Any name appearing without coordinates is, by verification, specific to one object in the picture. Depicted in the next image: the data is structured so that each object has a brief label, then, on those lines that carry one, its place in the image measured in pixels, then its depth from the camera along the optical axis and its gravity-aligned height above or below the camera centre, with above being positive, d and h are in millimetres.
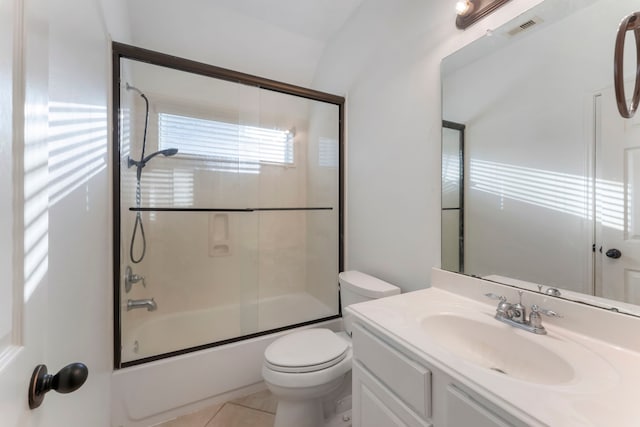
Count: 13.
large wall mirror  847 +219
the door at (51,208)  394 +8
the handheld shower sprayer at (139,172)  1678 +270
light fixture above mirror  1124 +909
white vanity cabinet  628 -510
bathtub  1436 -931
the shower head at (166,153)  1837 +439
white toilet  1267 -778
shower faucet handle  1567 -412
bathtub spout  1616 -600
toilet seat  1291 -730
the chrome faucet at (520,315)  890 -359
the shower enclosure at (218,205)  1652 +61
